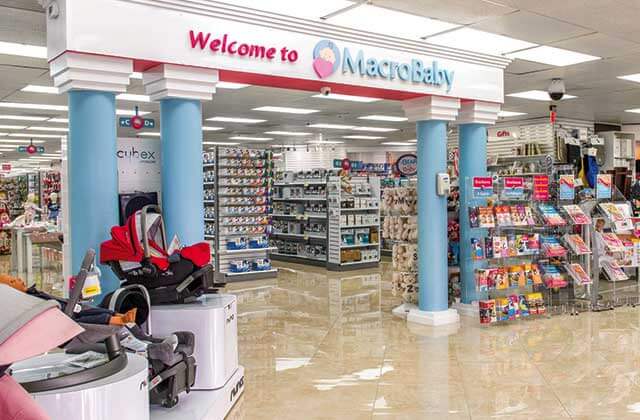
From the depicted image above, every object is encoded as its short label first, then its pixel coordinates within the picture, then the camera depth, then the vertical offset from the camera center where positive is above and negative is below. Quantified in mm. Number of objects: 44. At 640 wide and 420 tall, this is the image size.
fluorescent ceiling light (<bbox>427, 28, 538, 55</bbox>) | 6695 +1749
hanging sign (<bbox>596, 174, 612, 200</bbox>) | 8289 +46
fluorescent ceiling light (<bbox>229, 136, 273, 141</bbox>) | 17828 +1676
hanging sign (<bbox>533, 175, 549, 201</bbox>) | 7582 +43
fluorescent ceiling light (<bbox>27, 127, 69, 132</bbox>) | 14734 +1658
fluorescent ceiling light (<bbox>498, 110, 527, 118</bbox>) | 13602 +1782
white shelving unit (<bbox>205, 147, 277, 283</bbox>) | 11219 -239
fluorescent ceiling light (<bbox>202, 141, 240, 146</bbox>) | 19703 +1701
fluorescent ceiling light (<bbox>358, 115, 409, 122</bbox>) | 13613 +1721
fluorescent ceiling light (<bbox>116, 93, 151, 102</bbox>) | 10367 +1721
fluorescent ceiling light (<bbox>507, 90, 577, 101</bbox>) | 10812 +1767
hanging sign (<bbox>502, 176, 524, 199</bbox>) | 7426 +35
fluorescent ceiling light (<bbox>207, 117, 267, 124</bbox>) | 13463 +1694
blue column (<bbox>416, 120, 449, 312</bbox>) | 7070 -301
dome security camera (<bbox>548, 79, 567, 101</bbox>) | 9281 +1579
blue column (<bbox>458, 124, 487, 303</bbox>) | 7570 +217
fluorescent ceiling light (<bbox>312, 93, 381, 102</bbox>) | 10478 +1686
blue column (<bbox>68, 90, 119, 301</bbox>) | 4566 +177
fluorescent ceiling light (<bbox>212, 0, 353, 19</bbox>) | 5473 +1739
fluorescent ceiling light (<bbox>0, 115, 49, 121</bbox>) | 12602 +1674
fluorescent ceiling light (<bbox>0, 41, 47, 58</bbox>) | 6916 +1725
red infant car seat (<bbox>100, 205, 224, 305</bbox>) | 4168 -474
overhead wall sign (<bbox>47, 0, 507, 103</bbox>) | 4559 +1324
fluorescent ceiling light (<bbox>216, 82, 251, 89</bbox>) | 9259 +1691
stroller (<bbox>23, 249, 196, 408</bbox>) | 2521 -816
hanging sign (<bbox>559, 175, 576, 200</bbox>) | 7859 +42
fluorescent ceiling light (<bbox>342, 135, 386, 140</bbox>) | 18936 +1744
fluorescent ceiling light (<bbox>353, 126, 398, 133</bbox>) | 16219 +1743
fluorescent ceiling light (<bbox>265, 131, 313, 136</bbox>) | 16578 +1685
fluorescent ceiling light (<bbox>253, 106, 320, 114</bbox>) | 11828 +1690
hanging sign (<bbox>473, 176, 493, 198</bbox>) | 7246 +55
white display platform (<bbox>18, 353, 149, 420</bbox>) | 2334 -815
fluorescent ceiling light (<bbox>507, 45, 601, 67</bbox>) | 7584 +1763
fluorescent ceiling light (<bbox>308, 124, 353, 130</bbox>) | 15105 +1717
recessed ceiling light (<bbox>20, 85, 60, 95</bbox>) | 9430 +1704
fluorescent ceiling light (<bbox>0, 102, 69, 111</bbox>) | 10994 +1680
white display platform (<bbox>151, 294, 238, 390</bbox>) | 4273 -961
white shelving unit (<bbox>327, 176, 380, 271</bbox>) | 12461 -656
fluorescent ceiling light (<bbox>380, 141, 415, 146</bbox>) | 21212 +1764
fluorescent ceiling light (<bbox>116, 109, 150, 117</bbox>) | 12320 +1735
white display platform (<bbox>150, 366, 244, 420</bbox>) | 3826 -1409
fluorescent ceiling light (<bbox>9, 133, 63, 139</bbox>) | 16195 +1653
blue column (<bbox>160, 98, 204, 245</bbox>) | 5094 +223
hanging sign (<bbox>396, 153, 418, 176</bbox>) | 14156 +642
